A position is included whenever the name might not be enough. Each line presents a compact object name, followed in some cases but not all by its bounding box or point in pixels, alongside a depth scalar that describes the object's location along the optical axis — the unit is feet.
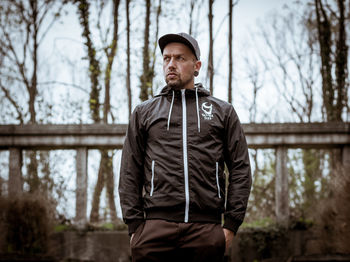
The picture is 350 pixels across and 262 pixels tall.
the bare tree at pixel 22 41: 43.86
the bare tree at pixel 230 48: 29.99
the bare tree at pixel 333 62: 37.27
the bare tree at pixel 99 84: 32.34
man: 8.14
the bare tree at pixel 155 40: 36.54
